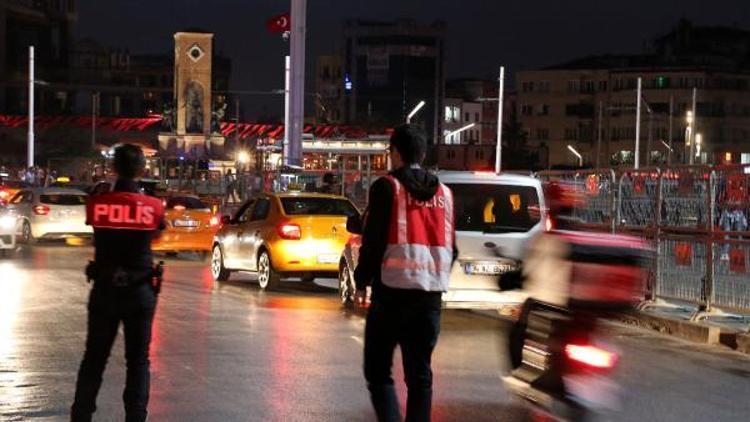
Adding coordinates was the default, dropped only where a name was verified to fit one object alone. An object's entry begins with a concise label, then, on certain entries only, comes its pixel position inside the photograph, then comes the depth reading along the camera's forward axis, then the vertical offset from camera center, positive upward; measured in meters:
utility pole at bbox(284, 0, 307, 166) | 31.73 +2.54
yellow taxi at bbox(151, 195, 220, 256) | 24.36 -1.19
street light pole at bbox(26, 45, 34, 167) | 51.07 +2.37
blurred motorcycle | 7.31 -0.78
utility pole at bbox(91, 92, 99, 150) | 80.95 +2.87
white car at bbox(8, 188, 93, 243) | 28.38 -1.09
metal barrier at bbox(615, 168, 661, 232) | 15.70 -0.23
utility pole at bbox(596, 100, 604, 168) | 98.90 +4.79
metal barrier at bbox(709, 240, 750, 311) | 13.51 -1.03
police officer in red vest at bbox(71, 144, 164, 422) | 7.04 -0.69
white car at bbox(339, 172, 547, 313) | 13.22 -0.54
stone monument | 75.25 +4.48
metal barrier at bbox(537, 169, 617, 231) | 16.98 -0.19
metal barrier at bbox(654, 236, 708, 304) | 14.42 -1.04
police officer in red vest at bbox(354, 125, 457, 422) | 6.32 -0.56
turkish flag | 35.34 +4.45
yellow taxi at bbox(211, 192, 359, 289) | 17.72 -0.92
